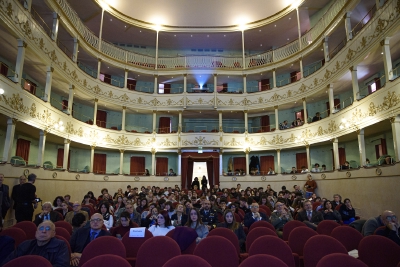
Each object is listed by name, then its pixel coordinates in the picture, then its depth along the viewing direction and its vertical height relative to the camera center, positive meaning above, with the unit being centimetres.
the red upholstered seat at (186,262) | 274 -83
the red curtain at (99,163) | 1983 +116
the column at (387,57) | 1004 +455
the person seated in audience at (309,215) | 645 -85
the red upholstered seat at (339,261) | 271 -81
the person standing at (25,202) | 699 -60
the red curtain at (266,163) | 2088 +126
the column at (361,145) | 1222 +158
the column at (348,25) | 1279 +733
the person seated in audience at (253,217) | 613 -85
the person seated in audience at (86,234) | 440 -90
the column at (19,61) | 1017 +444
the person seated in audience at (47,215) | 577 -78
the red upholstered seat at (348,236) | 452 -93
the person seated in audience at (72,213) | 615 -78
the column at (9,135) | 992 +159
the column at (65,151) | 1438 +148
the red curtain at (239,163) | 2172 +130
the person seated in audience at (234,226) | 514 -90
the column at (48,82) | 1265 +451
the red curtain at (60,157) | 1764 +140
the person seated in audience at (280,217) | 616 -86
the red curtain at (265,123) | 2178 +453
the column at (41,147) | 1219 +144
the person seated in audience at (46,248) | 342 -88
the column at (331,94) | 1484 +463
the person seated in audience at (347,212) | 738 -88
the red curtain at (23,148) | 1424 +160
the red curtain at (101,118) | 2044 +458
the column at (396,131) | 952 +172
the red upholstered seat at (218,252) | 369 -99
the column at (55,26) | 1304 +734
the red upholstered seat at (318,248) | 367 -92
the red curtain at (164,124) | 2225 +448
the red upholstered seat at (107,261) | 283 -86
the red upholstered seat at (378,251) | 347 -92
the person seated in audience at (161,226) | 512 -90
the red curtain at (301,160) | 1934 +140
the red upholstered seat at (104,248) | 367 -93
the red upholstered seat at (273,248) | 368 -94
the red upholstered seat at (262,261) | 270 -81
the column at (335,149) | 1440 +163
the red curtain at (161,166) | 2162 +103
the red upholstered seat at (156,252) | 365 -98
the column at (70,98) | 1516 +448
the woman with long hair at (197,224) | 510 -85
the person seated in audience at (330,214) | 674 -85
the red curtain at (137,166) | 2098 +100
